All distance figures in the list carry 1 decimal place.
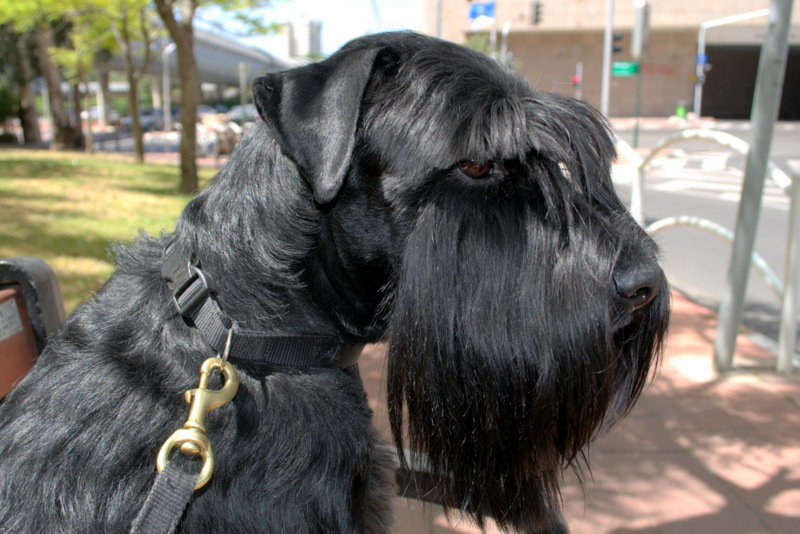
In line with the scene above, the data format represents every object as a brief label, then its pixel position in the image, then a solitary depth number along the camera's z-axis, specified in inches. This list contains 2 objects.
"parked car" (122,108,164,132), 1913.5
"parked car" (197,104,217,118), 2448.6
